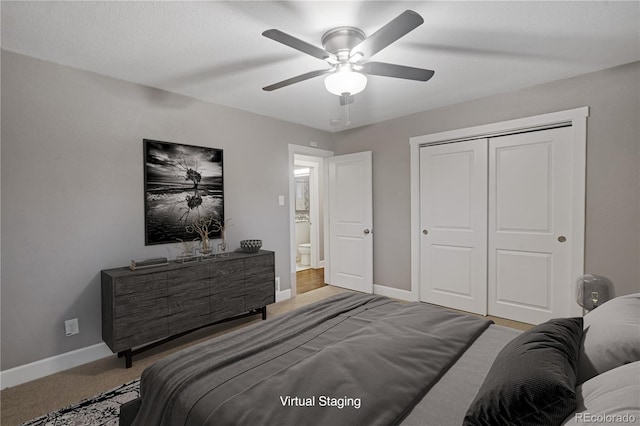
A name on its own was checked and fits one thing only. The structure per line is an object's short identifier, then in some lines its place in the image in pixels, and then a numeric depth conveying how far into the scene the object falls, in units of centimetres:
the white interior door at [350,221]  450
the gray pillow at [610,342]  103
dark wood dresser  249
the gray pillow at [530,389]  82
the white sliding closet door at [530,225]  306
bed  85
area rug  191
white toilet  661
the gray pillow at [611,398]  68
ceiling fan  185
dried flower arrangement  328
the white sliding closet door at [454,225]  356
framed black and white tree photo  303
